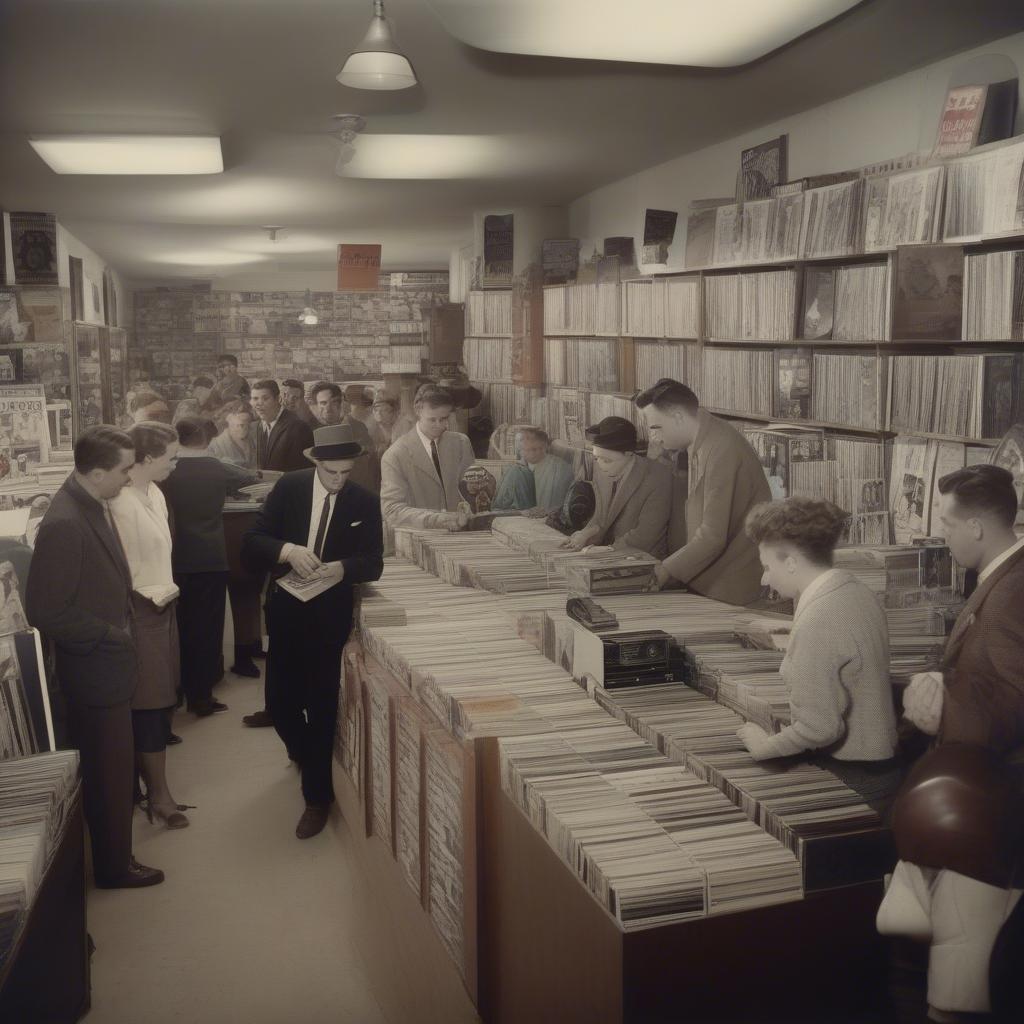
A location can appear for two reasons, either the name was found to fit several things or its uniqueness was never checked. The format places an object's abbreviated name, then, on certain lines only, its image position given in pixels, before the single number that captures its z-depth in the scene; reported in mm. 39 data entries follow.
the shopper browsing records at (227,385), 8117
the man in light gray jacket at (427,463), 5039
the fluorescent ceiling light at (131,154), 5609
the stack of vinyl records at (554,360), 8406
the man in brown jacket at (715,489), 3683
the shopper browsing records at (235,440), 7133
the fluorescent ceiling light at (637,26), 3188
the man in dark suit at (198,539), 5105
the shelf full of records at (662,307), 5973
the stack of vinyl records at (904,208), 3809
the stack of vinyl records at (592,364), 7234
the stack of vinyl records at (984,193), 3441
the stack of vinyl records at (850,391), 4281
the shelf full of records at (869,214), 3529
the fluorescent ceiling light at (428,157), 5957
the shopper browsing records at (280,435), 7180
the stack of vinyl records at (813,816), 1808
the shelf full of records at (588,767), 1778
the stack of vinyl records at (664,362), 6074
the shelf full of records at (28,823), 2143
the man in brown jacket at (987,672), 2051
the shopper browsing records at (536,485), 5789
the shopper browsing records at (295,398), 8732
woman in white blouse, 3988
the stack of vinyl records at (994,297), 3486
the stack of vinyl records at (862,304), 4230
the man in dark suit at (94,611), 3332
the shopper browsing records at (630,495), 4453
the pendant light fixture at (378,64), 3361
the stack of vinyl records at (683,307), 5902
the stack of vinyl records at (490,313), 9758
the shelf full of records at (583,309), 7270
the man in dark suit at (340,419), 7488
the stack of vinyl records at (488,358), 9891
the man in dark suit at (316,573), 4023
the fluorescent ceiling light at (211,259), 13609
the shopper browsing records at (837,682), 2055
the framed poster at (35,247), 7824
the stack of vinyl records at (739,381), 5254
